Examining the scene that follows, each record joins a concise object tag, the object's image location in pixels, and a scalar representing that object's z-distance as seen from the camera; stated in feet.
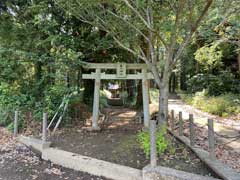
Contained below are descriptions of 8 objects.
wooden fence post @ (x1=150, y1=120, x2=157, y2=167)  9.17
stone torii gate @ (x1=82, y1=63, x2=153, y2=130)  16.23
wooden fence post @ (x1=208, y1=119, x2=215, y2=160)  9.57
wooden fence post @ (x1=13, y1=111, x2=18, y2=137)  16.22
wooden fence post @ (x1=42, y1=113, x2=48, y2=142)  13.17
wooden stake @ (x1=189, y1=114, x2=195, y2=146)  11.29
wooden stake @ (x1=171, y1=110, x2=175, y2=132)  15.32
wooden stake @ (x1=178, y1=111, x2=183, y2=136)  13.12
